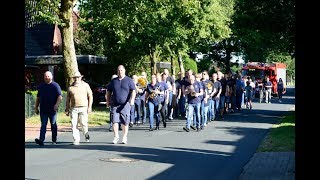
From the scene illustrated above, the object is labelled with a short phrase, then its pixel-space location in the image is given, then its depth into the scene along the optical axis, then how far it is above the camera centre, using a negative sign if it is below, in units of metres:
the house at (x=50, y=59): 34.72 +2.55
